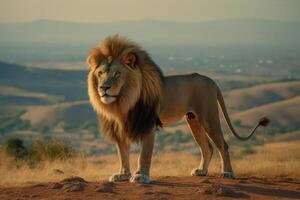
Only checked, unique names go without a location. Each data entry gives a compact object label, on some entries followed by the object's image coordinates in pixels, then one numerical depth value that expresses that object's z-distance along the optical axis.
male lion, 16.23
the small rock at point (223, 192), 14.45
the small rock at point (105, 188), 14.69
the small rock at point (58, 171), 19.82
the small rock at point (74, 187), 14.71
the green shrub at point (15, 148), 28.31
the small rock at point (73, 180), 15.95
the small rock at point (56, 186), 15.16
